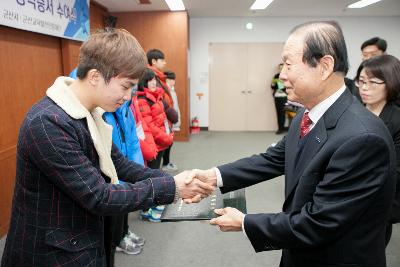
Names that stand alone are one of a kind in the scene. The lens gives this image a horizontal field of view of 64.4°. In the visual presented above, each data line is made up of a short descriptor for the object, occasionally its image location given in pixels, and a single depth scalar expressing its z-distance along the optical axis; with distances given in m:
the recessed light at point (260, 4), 5.53
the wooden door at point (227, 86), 7.34
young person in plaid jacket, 0.97
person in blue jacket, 2.09
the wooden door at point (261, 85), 7.30
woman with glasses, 1.86
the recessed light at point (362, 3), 5.59
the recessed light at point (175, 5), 5.43
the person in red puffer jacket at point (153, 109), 3.02
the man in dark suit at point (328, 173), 0.89
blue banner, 2.68
